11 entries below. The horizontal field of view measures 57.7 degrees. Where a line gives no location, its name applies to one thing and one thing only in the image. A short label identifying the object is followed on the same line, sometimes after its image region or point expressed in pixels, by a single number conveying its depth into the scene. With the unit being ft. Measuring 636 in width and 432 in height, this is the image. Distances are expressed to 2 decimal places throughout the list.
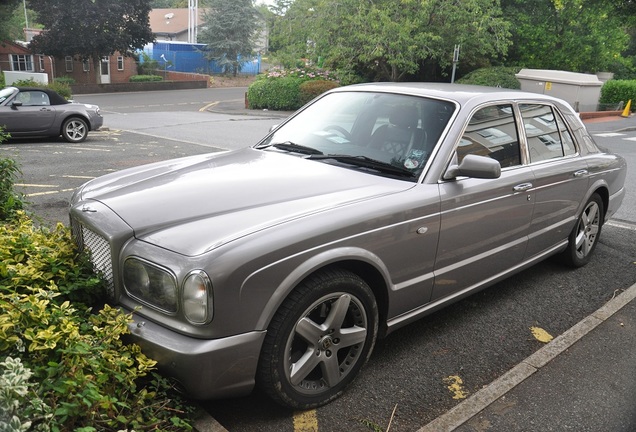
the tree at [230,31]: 161.99
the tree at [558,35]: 90.74
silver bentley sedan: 8.70
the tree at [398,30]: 76.48
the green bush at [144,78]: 138.21
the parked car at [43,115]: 42.57
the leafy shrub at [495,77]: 82.91
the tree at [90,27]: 121.49
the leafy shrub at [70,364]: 7.04
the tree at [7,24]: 100.73
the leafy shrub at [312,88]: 84.53
